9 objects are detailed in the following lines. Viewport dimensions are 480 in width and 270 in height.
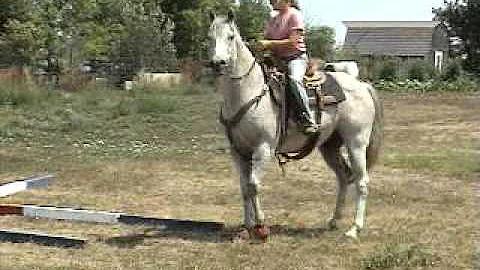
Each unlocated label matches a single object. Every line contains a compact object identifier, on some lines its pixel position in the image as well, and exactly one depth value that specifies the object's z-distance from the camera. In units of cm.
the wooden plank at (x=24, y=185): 848
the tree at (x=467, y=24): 4144
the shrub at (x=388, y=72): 3931
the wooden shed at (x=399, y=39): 6284
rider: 692
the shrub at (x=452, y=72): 3954
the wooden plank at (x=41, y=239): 654
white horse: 673
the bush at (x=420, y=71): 3969
